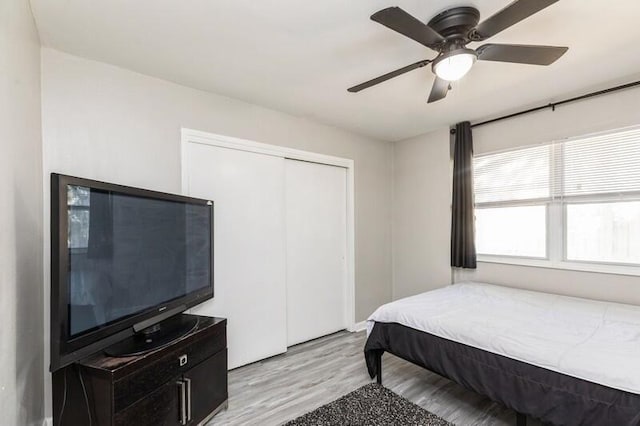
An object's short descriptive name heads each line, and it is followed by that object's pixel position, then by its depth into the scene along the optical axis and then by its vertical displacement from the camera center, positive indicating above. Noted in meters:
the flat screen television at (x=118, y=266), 1.29 -0.27
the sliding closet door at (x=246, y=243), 2.63 -0.27
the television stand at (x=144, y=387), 1.43 -0.90
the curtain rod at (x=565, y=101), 2.46 +1.00
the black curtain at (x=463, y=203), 3.31 +0.10
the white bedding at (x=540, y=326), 1.50 -0.75
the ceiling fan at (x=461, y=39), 1.37 +0.87
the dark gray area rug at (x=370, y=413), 1.99 -1.38
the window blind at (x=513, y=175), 2.96 +0.38
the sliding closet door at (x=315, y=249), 3.26 -0.41
